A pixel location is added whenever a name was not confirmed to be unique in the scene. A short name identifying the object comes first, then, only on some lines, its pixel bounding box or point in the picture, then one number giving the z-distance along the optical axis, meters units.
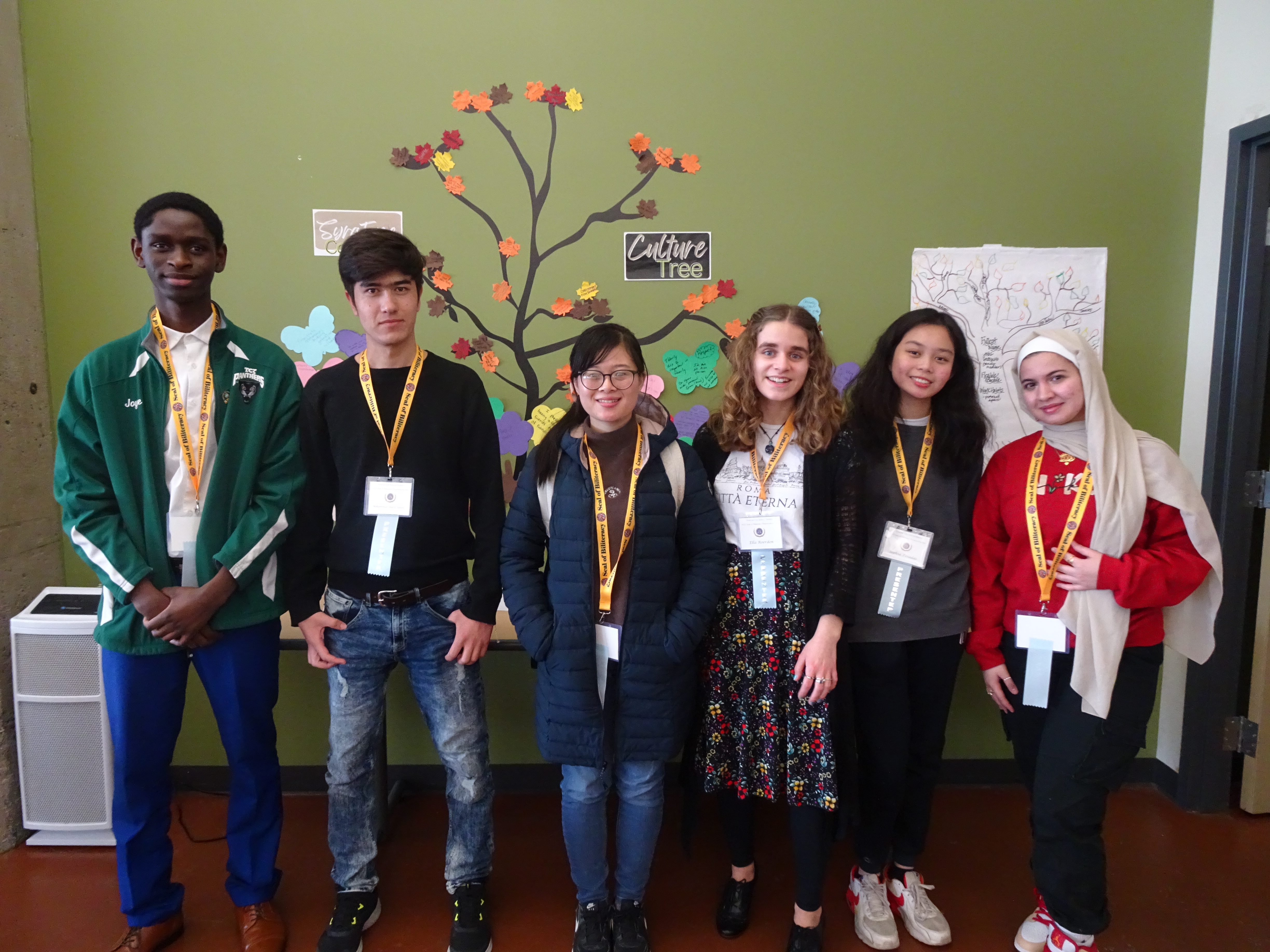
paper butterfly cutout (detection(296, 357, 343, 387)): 2.52
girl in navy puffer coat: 1.66
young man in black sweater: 1.72
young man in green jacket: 1.69
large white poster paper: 2.53
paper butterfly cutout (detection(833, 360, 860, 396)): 2.56
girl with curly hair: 1.71
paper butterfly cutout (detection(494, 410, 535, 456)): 2.58
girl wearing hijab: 1.65
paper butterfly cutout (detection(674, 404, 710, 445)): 2.58
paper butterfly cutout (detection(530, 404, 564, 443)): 2.56
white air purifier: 2.22
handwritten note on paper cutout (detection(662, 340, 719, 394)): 2.55
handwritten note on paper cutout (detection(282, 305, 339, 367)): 2.51
